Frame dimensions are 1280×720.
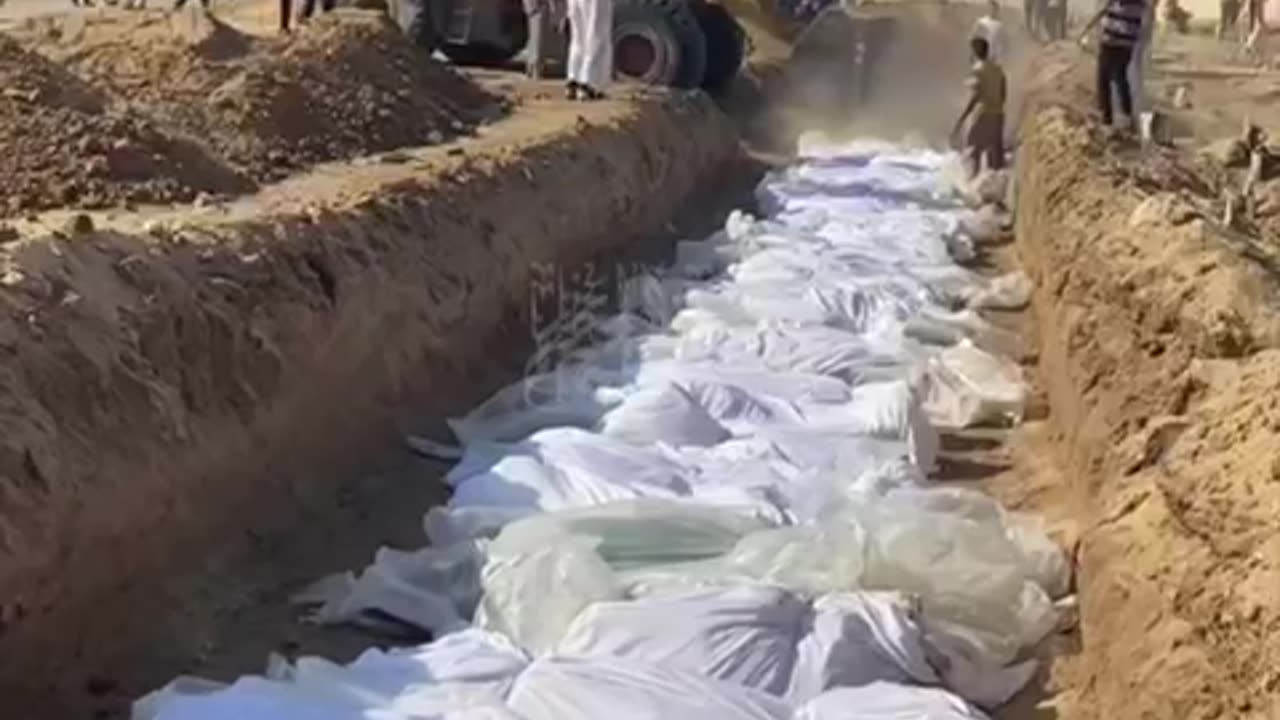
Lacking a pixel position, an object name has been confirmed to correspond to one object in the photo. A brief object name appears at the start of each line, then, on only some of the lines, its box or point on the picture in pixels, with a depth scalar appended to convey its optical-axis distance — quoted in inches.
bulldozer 736.3
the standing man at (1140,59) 583.5
